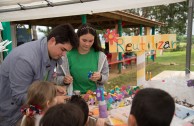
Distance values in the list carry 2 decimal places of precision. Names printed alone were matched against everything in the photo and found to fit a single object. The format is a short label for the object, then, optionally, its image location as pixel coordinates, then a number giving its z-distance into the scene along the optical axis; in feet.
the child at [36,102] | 4.55
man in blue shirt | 4.94
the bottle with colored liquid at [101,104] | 5.22
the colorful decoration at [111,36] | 7.79
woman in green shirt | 6.70
